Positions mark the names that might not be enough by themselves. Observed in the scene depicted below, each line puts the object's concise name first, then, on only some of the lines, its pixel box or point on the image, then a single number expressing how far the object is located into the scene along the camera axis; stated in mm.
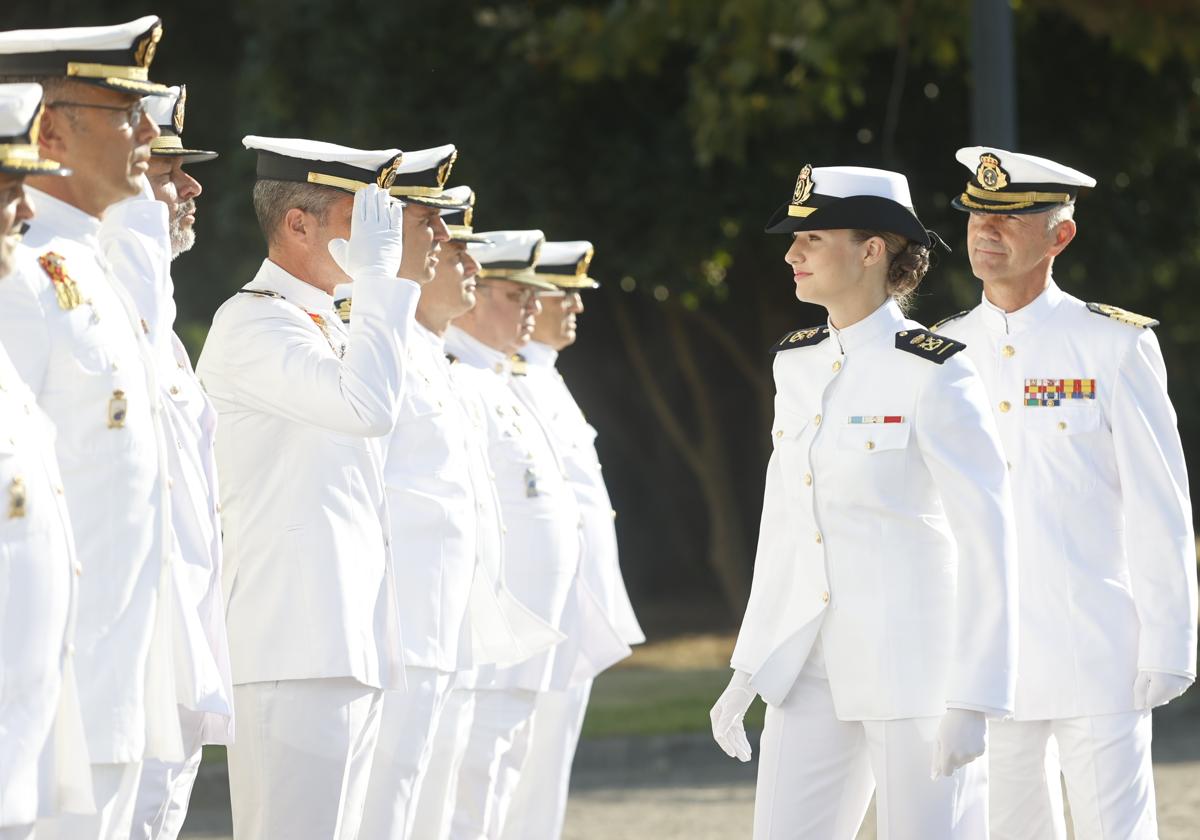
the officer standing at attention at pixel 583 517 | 13641
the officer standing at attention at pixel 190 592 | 7625
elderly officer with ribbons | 10031
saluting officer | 8680
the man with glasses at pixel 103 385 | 7062
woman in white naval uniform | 8828
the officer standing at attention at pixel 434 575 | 9961
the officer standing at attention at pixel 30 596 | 6176
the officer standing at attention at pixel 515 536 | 12648
